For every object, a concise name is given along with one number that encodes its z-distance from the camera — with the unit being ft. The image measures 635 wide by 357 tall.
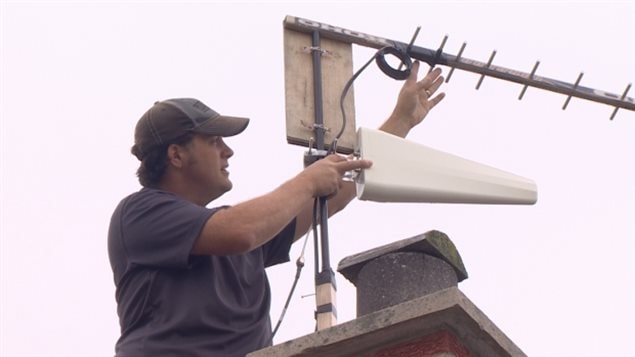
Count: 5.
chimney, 28.40
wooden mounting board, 36.38
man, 30.80
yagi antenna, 38.61
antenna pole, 30.78
